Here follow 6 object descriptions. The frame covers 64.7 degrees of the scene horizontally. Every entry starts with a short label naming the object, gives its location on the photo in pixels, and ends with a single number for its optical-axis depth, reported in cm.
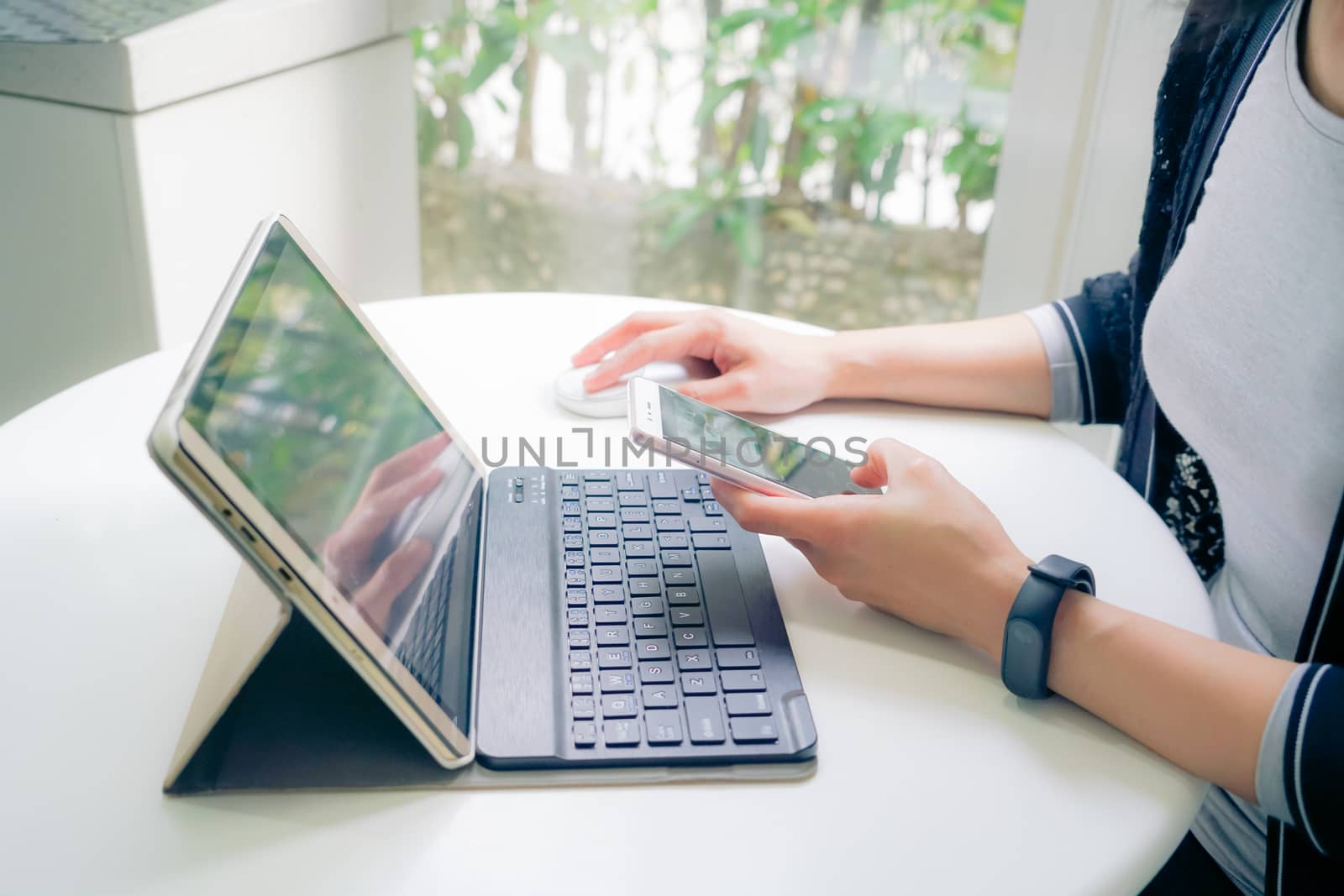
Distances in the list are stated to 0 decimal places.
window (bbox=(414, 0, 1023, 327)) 150
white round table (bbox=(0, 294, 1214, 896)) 42
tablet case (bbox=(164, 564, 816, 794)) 45
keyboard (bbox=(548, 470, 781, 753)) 48
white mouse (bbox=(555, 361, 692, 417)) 77
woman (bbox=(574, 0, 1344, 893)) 50
